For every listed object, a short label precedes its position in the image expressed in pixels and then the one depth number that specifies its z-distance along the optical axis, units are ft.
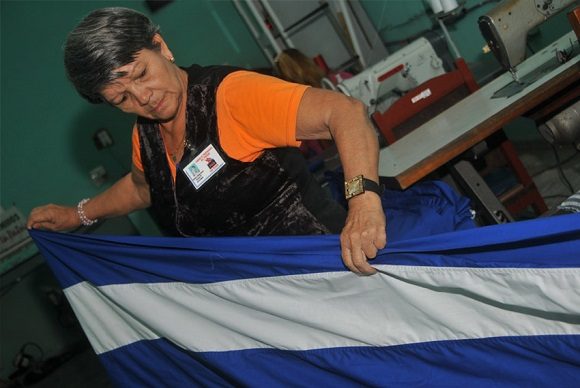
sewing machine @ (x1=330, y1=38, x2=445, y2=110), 9.90
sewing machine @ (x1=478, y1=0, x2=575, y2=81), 6.77
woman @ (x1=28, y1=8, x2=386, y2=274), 4.15
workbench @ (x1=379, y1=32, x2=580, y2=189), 6.13
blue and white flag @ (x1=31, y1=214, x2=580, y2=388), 3.34
